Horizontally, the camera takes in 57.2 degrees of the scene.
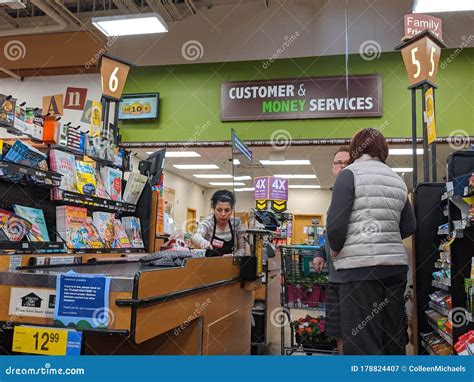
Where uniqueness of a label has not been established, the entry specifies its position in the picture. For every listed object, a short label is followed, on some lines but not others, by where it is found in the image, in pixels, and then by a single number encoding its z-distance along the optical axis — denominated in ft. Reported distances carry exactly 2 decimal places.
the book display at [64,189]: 8.72
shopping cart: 11.44
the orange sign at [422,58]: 12.03
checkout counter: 4.67
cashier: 11.93
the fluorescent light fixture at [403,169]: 38.47
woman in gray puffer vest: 6.93
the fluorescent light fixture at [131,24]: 19.22
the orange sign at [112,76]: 13.89
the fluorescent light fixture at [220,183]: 53.31
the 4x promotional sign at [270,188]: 34.47
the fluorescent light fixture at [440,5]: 17.17
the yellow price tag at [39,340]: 4.49
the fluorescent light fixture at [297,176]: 46.07
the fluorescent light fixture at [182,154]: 33.12
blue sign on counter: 4.62
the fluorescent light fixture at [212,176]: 46.47
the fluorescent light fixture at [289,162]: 36.91
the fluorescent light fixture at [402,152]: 30.22
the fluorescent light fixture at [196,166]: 39.47
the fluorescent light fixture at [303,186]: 54.20
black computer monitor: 14.43
